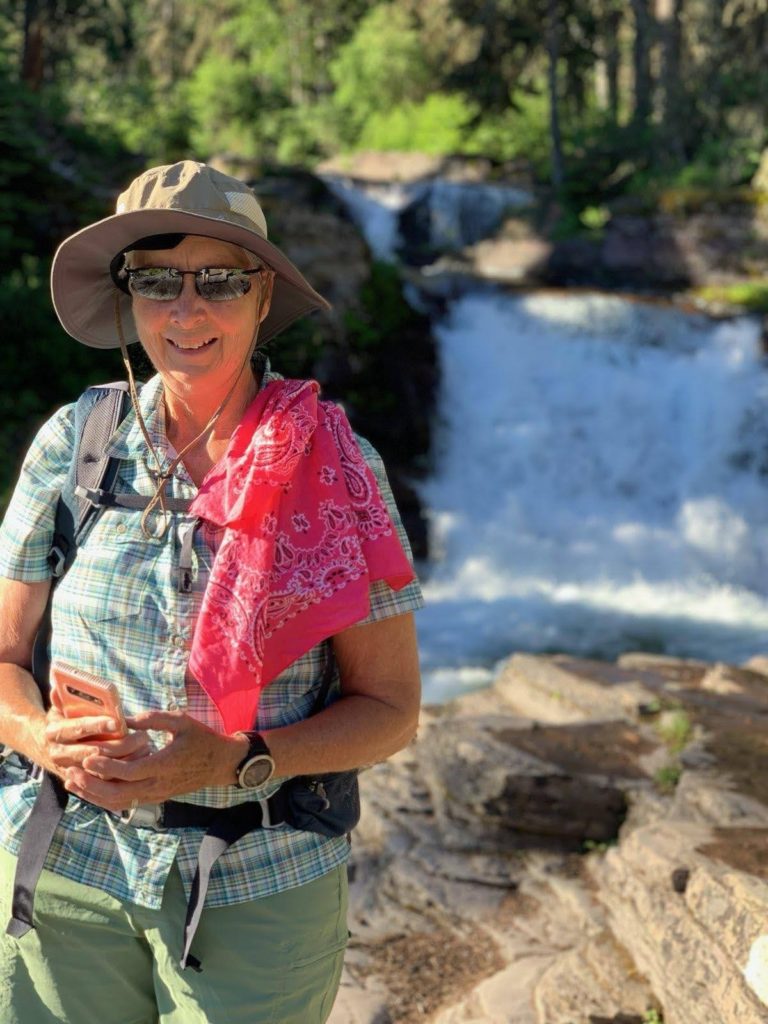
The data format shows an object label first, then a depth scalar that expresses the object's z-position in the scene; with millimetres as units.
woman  1875
